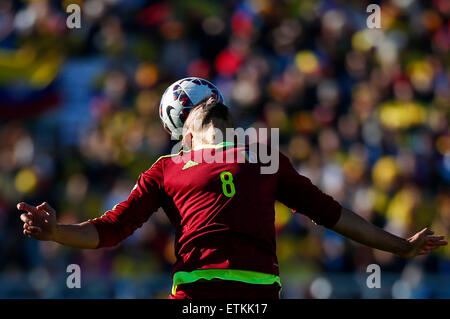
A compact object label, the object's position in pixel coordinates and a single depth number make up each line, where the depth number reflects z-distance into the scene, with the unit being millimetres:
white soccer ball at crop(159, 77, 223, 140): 10641
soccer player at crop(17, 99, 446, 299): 8602
